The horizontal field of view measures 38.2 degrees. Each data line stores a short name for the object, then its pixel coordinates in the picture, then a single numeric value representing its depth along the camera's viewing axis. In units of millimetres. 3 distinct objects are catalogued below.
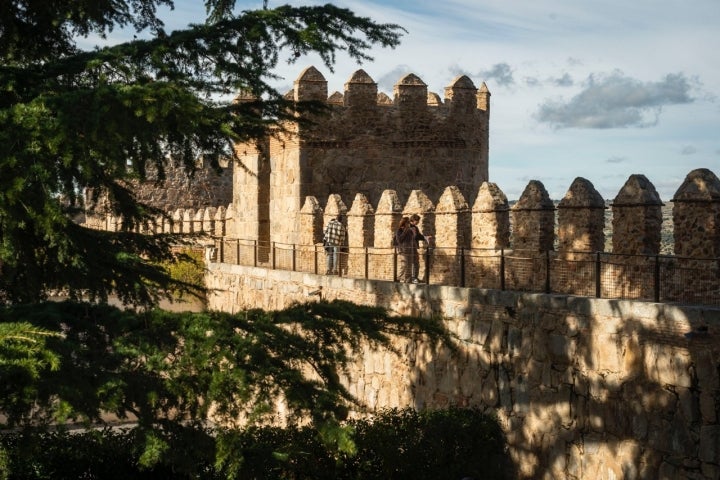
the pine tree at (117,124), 6750
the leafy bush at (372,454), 10602
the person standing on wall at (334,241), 16781
